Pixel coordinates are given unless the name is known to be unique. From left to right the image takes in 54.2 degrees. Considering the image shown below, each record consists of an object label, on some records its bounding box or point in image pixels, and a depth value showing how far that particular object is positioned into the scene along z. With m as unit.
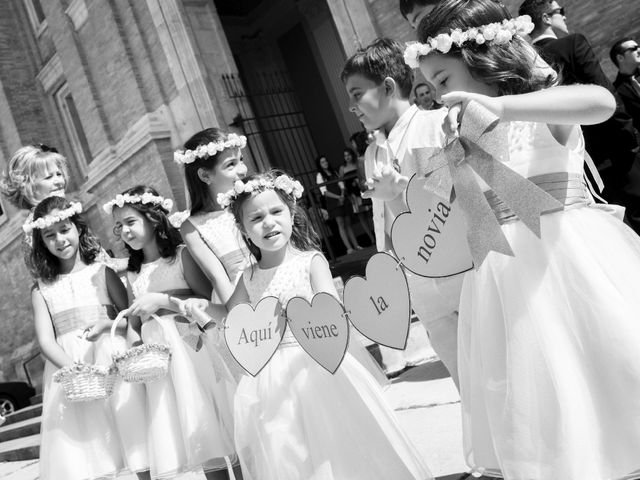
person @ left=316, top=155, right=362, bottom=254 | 9.45
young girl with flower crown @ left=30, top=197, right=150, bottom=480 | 3.05
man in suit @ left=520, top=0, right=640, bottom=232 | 3.88
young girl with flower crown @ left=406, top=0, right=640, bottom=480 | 1.52
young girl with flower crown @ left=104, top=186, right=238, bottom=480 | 2.80
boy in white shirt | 2.38
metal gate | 10.04
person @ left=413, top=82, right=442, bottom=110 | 5.76
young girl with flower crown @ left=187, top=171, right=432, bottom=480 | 2.10
